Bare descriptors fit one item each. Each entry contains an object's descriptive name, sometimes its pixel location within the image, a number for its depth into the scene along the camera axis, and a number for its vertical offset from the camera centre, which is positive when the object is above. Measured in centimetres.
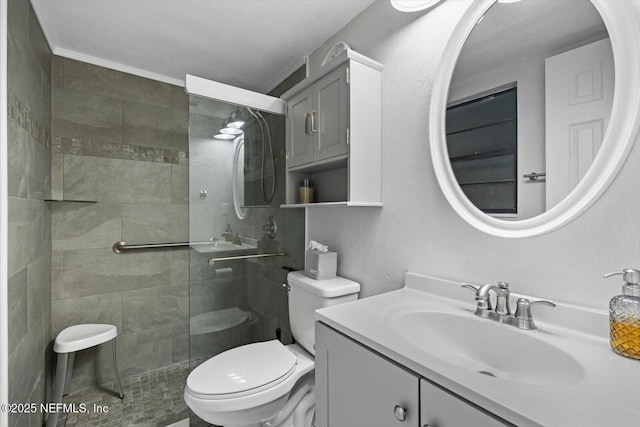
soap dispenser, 63 -24
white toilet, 117 -72
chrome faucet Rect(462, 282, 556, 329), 83 -29
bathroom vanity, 50 -35
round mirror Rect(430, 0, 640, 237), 75 +31
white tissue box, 155 -29
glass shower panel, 165 -8
